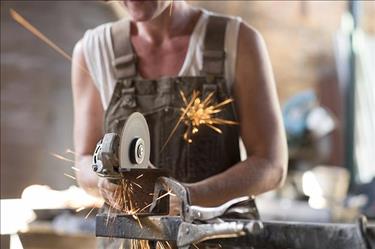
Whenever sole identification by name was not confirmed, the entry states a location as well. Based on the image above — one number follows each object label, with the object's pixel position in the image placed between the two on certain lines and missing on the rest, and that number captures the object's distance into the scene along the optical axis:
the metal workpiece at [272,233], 2.44
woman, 2.94
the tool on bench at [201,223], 2.40
